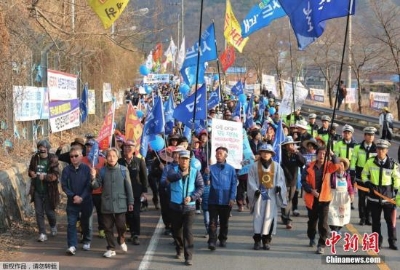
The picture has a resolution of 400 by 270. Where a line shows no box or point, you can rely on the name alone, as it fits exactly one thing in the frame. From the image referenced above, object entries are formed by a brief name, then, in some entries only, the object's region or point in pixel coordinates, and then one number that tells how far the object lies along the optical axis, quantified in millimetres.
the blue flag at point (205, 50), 12398
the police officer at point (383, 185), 7898
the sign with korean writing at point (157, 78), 19566
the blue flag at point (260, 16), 14797
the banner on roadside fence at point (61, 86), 11641
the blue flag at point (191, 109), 10062
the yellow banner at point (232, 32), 17250
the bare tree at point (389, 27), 27594
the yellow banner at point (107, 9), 10547
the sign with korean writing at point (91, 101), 22719
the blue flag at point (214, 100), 15781
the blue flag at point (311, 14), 7891
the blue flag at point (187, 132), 12102
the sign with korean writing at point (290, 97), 14766
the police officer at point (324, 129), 11891
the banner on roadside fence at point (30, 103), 12859
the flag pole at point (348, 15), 7315
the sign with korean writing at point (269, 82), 26312
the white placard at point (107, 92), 24969
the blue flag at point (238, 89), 21741
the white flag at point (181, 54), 25406
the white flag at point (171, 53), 33531
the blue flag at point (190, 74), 13195
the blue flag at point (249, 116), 16250
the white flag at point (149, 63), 31397
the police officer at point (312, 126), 13133
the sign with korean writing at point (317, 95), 36406
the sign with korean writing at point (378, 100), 26156
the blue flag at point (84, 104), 15773
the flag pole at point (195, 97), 9641
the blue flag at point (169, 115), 13922
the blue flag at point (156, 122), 9664
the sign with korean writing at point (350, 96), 30016
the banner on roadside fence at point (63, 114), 10969
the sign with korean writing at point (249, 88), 33284
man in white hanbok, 7961
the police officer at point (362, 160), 9470
